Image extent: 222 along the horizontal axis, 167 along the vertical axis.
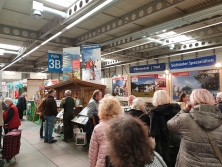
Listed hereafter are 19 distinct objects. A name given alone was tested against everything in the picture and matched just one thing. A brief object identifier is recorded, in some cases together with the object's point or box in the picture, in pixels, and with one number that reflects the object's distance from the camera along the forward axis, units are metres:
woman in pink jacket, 1.81
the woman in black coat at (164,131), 2.62
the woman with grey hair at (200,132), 1.63
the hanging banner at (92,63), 6.21
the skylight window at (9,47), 8.83
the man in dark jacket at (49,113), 5.57
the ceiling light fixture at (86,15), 3.53
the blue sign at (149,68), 5.59
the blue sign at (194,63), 4.62
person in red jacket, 4.65
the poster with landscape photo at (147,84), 5.91
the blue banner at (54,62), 7.76
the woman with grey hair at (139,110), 3.05
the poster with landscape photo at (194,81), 4.72
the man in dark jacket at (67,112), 5.74
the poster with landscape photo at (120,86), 7.16
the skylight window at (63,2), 4.46
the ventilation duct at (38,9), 4.11
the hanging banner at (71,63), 6.79
